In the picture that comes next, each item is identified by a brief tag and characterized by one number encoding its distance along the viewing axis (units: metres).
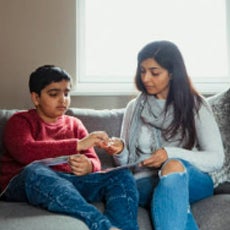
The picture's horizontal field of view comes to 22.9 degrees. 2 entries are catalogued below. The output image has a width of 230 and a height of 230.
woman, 2.12
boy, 1.89
